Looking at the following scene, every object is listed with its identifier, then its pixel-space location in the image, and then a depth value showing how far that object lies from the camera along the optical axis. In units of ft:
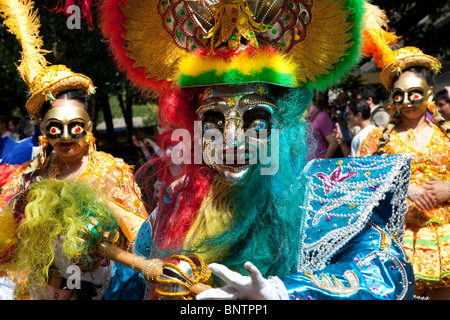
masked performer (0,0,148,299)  12.00
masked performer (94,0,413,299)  6.03
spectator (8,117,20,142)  31.94
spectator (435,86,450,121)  21.44
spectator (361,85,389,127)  21.09
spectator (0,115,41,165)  17.39
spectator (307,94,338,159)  21.72
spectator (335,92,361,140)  21.32
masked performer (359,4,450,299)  12.28
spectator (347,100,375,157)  19.24
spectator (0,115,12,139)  31.17
